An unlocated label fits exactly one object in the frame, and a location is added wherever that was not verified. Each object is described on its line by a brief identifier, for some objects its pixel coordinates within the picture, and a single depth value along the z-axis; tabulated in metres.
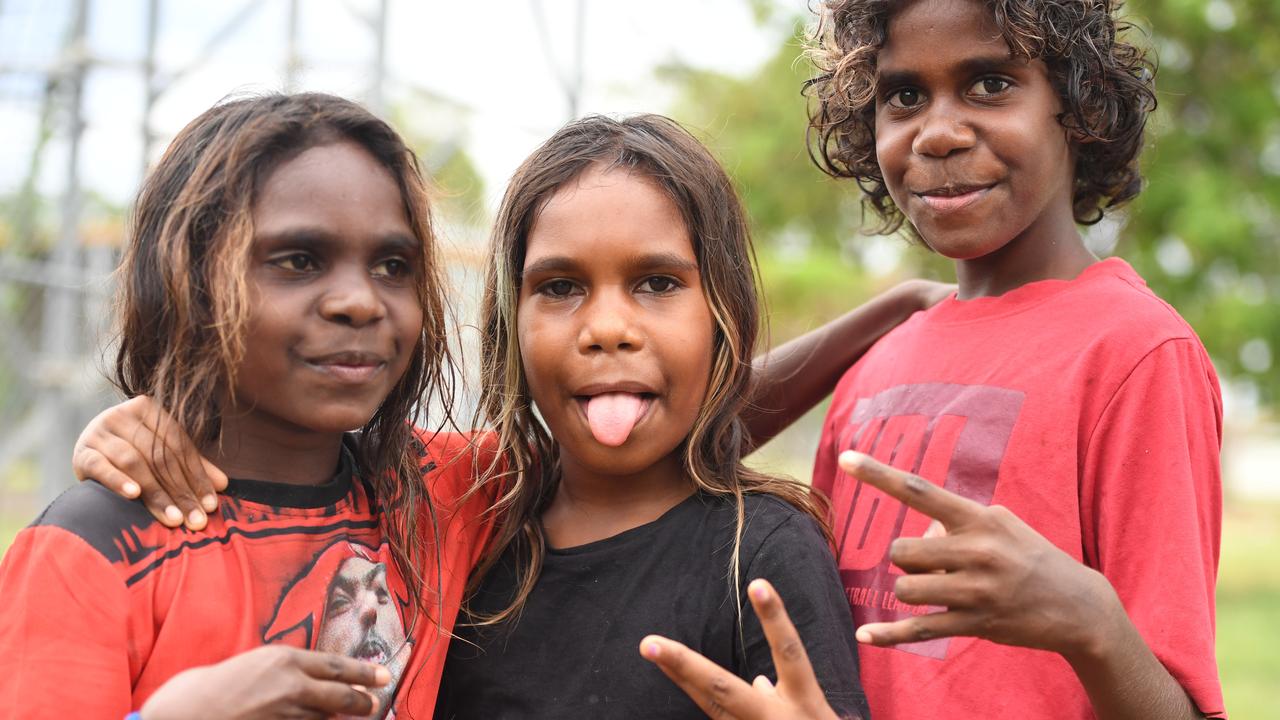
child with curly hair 1.64
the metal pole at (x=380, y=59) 5.49
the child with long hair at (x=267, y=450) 1.71
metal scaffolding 6.21
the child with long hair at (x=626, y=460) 2.02
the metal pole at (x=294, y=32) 6.19
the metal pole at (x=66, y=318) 6.19
